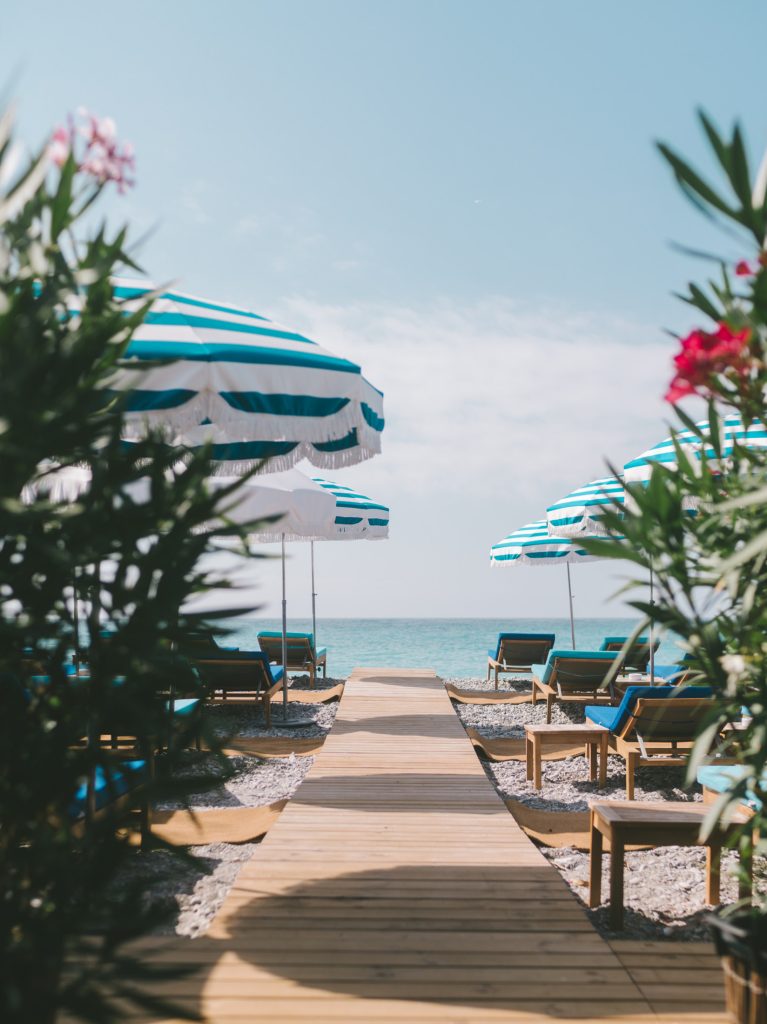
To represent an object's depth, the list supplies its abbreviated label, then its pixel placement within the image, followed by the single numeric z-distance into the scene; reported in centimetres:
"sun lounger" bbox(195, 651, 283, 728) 748
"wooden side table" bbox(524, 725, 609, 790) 540
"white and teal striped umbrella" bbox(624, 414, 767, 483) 468
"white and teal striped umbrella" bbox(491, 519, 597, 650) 1196
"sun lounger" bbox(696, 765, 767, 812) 339
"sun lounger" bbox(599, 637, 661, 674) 882
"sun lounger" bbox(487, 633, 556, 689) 1124
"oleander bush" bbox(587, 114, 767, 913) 159
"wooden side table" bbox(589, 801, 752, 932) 288
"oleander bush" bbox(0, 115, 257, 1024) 140
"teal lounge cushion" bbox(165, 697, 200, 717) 577
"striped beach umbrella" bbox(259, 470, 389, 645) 981
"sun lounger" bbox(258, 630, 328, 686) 1064
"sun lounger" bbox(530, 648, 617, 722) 819
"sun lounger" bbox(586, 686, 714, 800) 514
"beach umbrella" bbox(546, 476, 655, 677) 857
